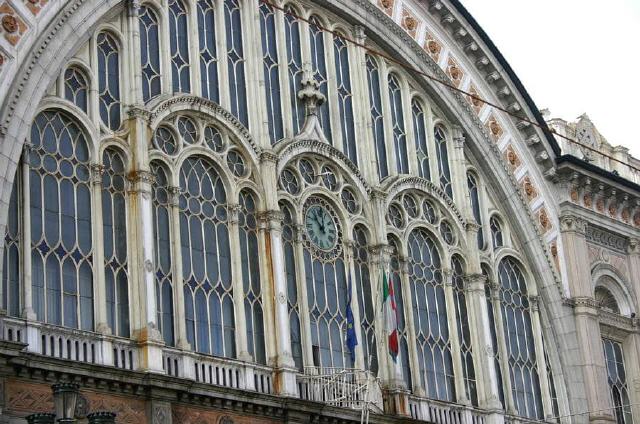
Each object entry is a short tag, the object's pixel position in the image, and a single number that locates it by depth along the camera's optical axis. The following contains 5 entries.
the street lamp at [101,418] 21.64
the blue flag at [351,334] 34.69
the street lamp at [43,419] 21.27
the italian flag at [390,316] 34.75
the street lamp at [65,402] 21.12
